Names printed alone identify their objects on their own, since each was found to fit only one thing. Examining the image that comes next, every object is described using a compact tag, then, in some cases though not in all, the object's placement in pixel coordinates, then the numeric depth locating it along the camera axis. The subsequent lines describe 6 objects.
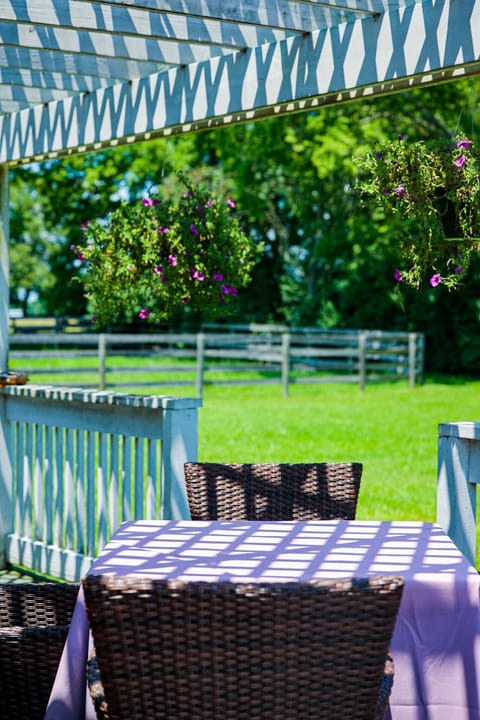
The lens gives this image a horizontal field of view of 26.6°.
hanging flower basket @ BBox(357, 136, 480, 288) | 3.78
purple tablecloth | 2.60
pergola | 3.46
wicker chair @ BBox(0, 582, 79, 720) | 2.95
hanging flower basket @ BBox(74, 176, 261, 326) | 5.15
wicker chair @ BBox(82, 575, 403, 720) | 2.05
